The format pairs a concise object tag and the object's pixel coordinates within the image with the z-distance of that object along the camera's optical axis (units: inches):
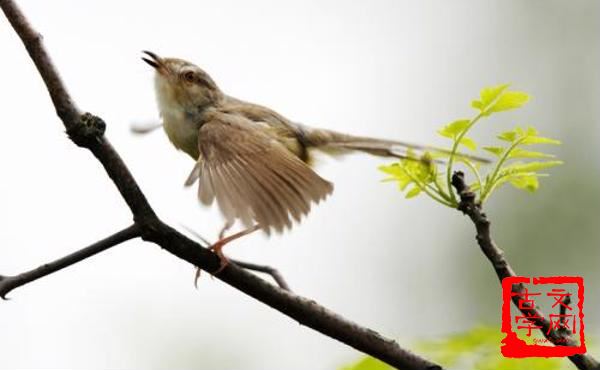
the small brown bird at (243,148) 189.3
